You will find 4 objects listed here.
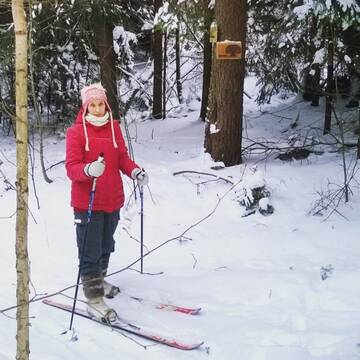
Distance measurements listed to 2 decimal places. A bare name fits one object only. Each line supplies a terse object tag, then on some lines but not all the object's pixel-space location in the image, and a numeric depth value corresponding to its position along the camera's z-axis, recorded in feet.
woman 14.93
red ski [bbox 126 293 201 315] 15.24
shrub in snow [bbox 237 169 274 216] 22.62
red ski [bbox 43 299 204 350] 13.28
